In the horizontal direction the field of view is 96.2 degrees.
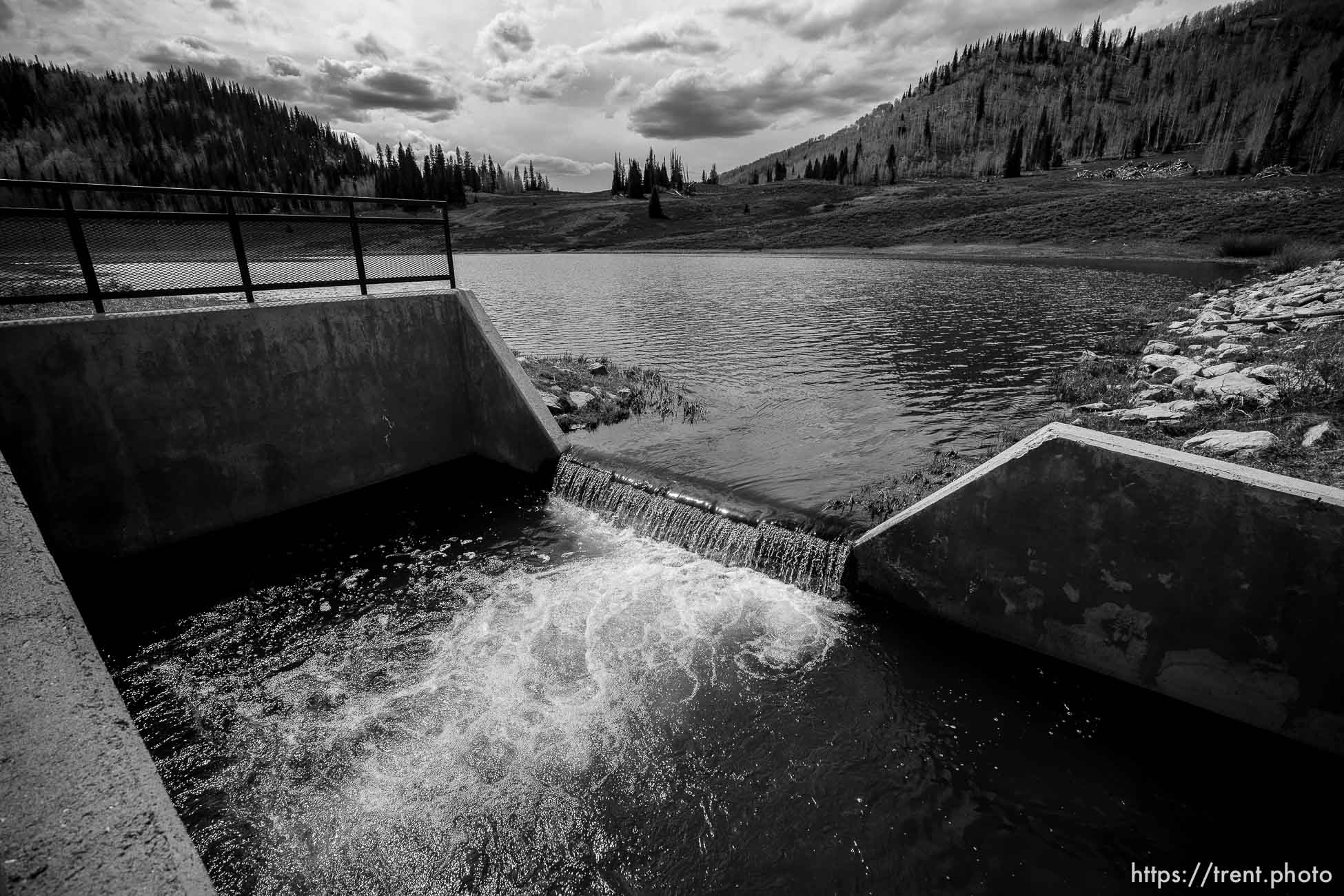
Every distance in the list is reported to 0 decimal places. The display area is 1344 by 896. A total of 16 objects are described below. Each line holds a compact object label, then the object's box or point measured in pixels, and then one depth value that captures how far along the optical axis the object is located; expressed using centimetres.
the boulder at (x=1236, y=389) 953
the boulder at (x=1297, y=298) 1690
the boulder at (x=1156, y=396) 1129
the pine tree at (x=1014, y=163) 13650
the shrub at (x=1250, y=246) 4712
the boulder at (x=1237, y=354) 1262
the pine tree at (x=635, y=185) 15900
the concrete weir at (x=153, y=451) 297
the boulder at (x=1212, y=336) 1617
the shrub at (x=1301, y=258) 2916
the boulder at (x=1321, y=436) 749
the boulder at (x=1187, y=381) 1147
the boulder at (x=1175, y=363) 1282
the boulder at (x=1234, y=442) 760
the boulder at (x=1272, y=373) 1007
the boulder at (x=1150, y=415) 975
